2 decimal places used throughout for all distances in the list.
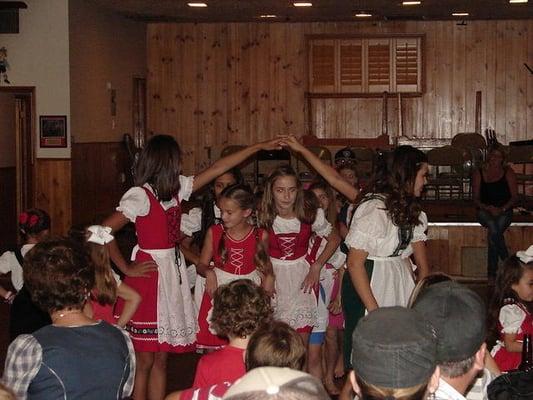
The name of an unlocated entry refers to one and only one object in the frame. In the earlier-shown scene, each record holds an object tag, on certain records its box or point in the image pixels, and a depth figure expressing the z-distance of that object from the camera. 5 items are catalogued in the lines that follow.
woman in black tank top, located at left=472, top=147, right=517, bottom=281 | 10.59
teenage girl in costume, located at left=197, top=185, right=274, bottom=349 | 5.25
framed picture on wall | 12.54
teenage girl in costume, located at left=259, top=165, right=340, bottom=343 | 5.52
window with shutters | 16.03
